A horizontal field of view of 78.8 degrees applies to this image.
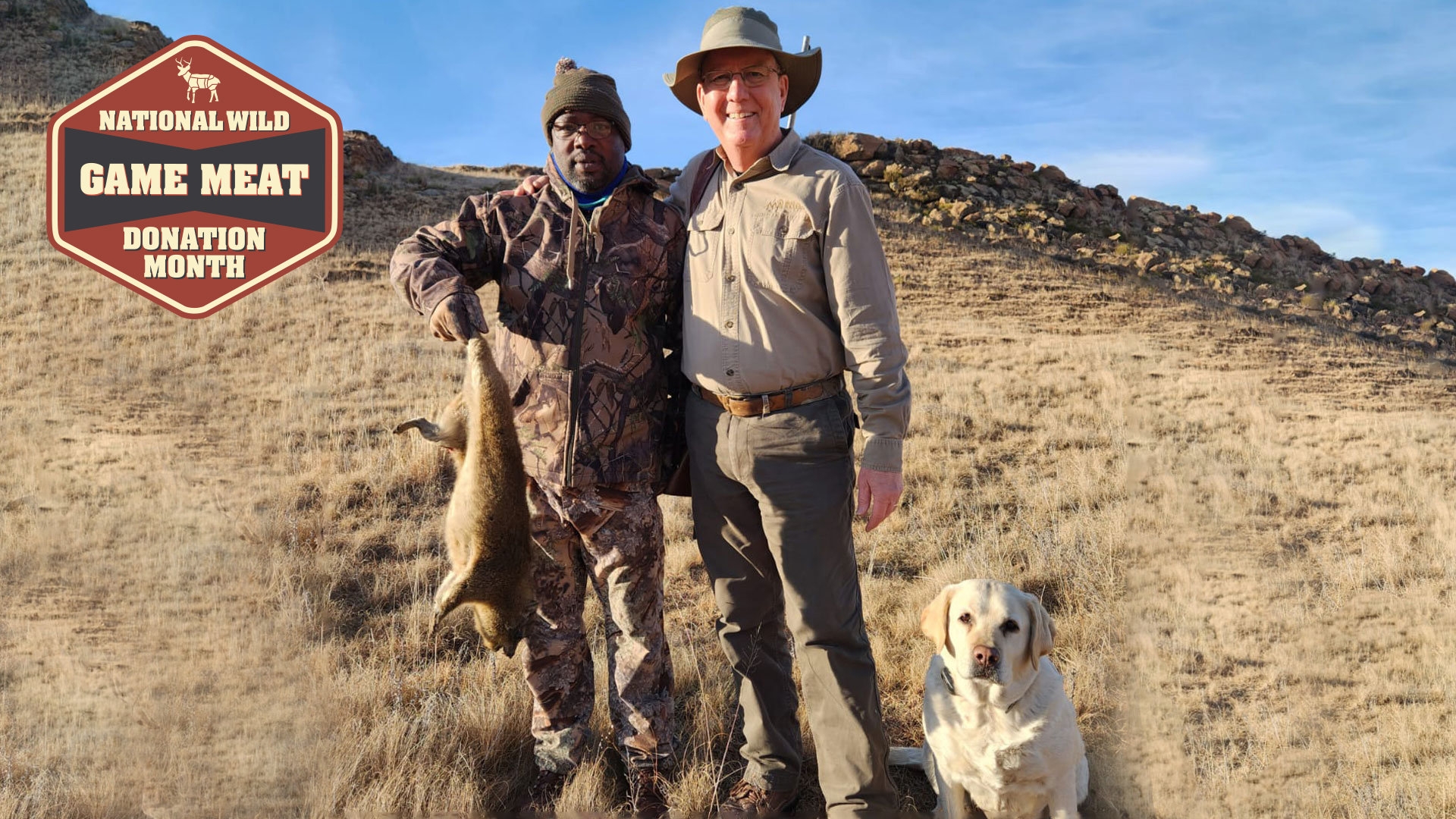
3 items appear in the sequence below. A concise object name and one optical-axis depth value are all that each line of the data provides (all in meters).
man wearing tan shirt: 3.30
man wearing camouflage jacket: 3.51
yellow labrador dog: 3.22
